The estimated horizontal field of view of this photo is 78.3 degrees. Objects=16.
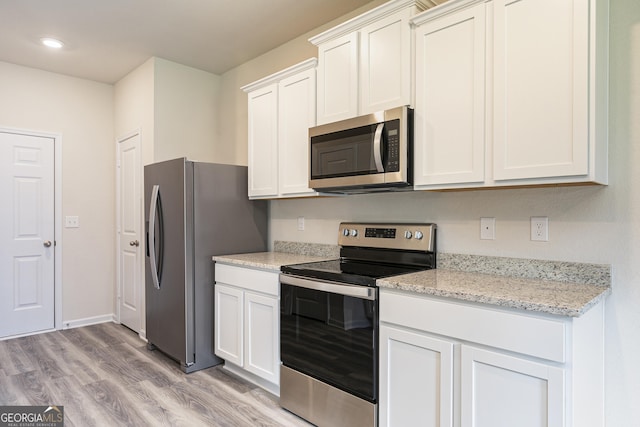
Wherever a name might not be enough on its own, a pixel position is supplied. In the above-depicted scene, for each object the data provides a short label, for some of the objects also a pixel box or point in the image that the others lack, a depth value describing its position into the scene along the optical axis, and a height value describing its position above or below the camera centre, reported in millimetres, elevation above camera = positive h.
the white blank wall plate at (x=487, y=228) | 2078 -91
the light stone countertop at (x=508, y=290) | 1394 -328
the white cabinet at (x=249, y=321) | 2555 -772
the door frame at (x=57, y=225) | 4180 -142
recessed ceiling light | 3359 +1477
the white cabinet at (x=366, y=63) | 2133 +878
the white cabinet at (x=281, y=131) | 2734 +607
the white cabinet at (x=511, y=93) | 1555 +525
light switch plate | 4250 -102
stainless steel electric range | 1977 -613
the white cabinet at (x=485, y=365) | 1368 -609
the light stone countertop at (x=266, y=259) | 2629 -349
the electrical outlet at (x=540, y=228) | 1896 -81
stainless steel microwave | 2088 +339
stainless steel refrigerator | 3043 -232
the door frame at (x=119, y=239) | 3910 -321
